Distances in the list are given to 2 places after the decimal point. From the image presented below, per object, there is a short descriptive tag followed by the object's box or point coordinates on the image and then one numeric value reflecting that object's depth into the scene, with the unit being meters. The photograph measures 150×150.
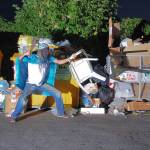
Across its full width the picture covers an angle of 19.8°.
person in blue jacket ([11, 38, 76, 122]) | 6.97
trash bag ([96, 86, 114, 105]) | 7.50
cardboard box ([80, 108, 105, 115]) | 7.34
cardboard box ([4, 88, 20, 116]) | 7.26
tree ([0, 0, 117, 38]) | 8.41
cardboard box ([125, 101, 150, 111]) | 7.35
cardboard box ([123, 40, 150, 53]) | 7.72
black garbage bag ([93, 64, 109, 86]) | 7.56
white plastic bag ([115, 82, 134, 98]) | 7.49
